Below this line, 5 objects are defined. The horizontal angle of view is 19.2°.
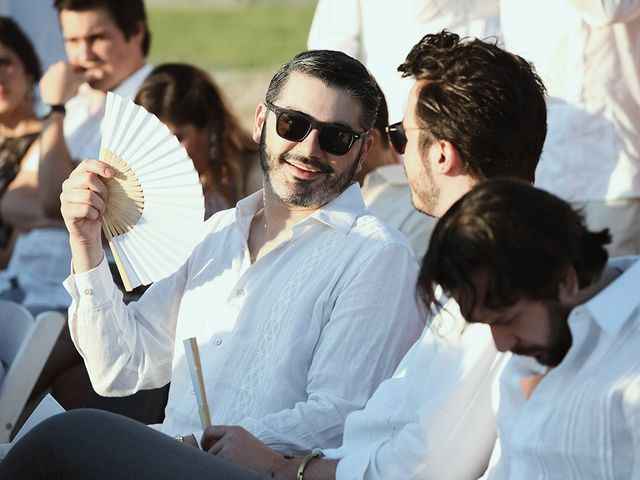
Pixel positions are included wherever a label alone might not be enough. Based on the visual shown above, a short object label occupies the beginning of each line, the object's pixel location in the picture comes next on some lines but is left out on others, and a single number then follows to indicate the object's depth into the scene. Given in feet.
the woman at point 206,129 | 23.05
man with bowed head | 9.30
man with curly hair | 11.64
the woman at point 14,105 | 25.79
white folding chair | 18.50
